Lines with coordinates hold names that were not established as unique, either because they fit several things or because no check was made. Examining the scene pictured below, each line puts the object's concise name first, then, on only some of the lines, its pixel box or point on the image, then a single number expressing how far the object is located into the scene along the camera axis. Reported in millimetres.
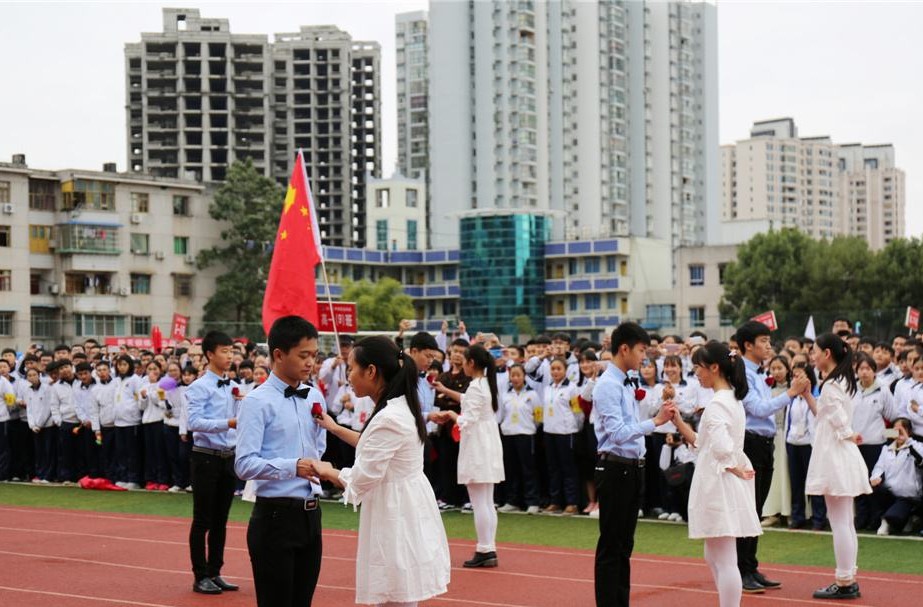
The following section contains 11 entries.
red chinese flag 13969
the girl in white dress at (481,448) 10430
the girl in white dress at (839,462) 8891
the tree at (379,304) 73000
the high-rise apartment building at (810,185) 163250
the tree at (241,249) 66938
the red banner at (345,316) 17016
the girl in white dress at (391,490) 5840
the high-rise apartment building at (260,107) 100125
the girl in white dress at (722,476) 7453
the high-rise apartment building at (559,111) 103688
